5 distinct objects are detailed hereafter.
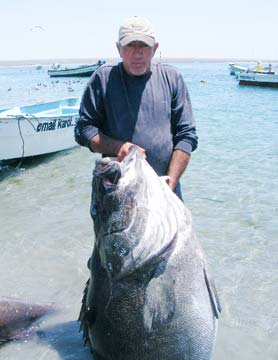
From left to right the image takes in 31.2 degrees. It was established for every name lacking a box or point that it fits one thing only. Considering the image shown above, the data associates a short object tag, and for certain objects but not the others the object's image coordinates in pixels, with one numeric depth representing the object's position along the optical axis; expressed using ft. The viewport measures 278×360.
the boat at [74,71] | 240.22
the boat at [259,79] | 150.61
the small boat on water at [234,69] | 239.23
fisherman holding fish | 12.01
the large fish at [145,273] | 9.02
